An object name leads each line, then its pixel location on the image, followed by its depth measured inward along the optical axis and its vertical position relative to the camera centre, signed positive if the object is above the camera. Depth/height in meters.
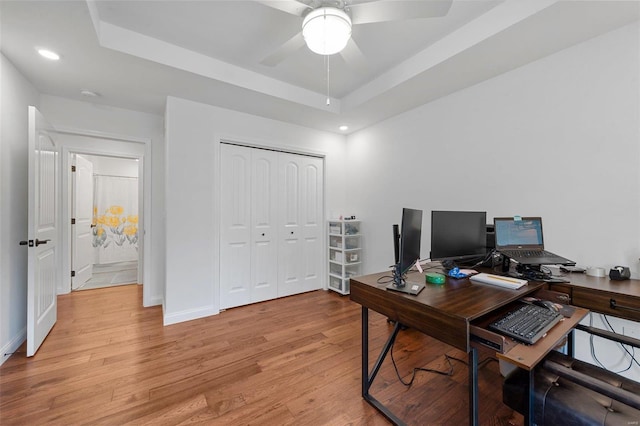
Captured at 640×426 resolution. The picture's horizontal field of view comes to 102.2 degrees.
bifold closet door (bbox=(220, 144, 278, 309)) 3.25 -0.20
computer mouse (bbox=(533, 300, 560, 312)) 1.36 -0.49
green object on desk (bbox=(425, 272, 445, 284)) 1.60 -0.41
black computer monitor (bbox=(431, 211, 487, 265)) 1.90 -0.18
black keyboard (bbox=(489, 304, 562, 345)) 1.10 -0.51
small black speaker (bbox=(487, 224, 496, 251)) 2.13 -0.21
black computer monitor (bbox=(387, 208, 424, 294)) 1.46 -0.23
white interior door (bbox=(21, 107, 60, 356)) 2.19 -0.21
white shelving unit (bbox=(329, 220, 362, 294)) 3.75 -0.61
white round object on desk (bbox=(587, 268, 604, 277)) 1.78 -0.40
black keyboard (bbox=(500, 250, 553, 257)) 1.88 -0.29
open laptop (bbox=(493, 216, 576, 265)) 1.91 -0.18
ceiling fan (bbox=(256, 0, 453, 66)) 1.44 +1.16
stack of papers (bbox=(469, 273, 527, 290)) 1.53 -0.42
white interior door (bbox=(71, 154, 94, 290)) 3.97 -0.19
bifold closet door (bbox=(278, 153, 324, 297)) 3.69 -0.18
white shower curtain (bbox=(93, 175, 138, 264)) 5.62 -0.19
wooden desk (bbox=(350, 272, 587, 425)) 1.12 -0.48
